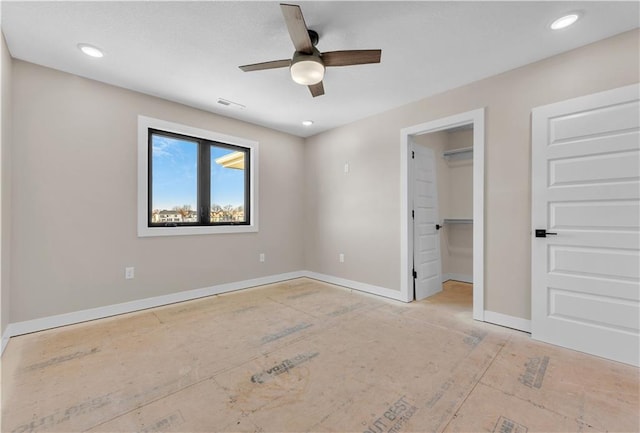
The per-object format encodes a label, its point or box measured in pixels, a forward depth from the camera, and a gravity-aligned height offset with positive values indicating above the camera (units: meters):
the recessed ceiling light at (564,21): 1.98 +1.46
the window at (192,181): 3.34 +0.49
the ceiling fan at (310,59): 1.92 +1.19
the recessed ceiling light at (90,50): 2.34 +1.44
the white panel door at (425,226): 3.66 -0.12
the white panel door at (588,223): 2.08 -0.04
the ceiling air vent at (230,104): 3.44 +1.46
